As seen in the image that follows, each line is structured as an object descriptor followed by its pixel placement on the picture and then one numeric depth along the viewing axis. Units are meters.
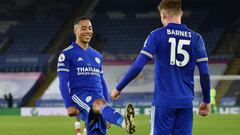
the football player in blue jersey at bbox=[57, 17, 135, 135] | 16.92
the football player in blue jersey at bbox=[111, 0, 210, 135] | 13.70
